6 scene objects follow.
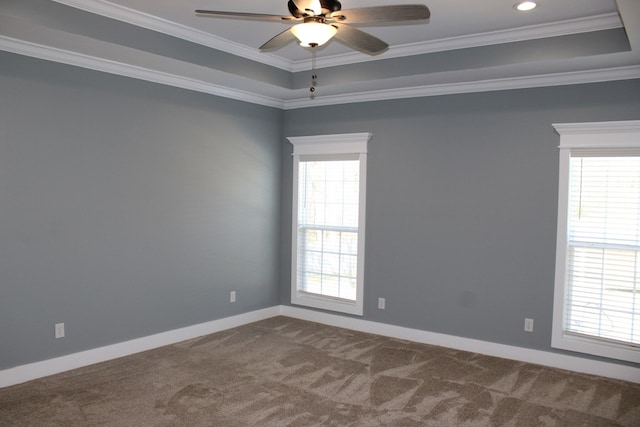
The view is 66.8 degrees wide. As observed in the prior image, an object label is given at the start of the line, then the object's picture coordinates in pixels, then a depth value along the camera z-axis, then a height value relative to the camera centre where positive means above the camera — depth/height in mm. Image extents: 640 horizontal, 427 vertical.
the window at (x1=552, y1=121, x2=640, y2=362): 3963 -374
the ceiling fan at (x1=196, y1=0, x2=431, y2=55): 2402 +910
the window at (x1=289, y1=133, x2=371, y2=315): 5367 -340
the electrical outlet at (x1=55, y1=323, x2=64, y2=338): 3875 -1155
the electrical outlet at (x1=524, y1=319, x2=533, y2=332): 4367 -1164
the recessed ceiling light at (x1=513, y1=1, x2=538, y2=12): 3324 +1318
